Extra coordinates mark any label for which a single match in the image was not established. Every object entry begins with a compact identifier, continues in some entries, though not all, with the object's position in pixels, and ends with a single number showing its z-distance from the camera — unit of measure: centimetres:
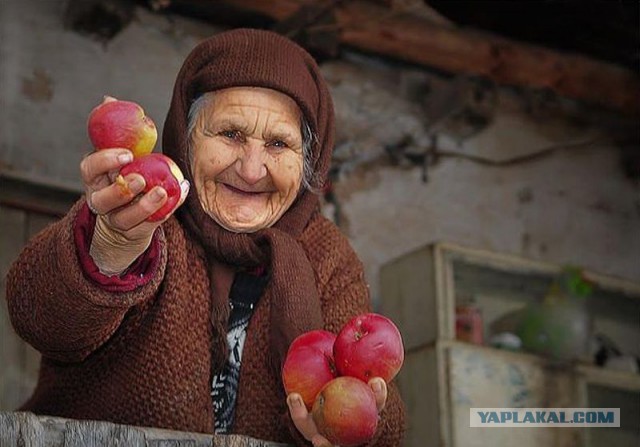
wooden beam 420
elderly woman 224
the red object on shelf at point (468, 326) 411
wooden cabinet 383
